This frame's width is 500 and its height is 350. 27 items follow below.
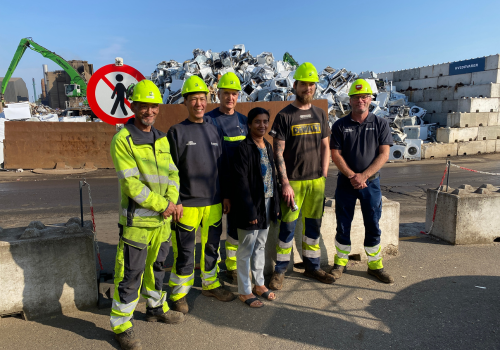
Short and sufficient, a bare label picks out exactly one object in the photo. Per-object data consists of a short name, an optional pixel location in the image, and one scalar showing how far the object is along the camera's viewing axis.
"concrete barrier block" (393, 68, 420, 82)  24.75
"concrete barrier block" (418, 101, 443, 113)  21.50
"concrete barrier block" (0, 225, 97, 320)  3.26
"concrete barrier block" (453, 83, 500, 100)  19.94
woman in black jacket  3.60
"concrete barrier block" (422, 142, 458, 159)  16.17
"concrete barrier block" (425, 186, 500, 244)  5.20
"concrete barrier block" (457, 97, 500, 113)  19.20
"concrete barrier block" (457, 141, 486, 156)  17.17
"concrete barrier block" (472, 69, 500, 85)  20.17
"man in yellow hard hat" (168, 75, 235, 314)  3.54
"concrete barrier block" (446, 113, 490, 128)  18.09
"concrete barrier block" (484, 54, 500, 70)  19.98
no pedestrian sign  3.92
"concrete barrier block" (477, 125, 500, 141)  18.22
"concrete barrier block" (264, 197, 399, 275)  4.38
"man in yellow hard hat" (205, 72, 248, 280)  4.07
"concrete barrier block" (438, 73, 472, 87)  21.77
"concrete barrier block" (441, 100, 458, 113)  20.22
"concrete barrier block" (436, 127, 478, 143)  17.31
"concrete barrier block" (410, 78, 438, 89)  23.65
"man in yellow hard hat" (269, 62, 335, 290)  4.02
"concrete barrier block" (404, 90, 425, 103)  23.31
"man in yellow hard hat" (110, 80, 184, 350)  2.95
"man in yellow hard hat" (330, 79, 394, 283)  4.15
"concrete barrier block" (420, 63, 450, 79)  22.97
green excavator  28.16
